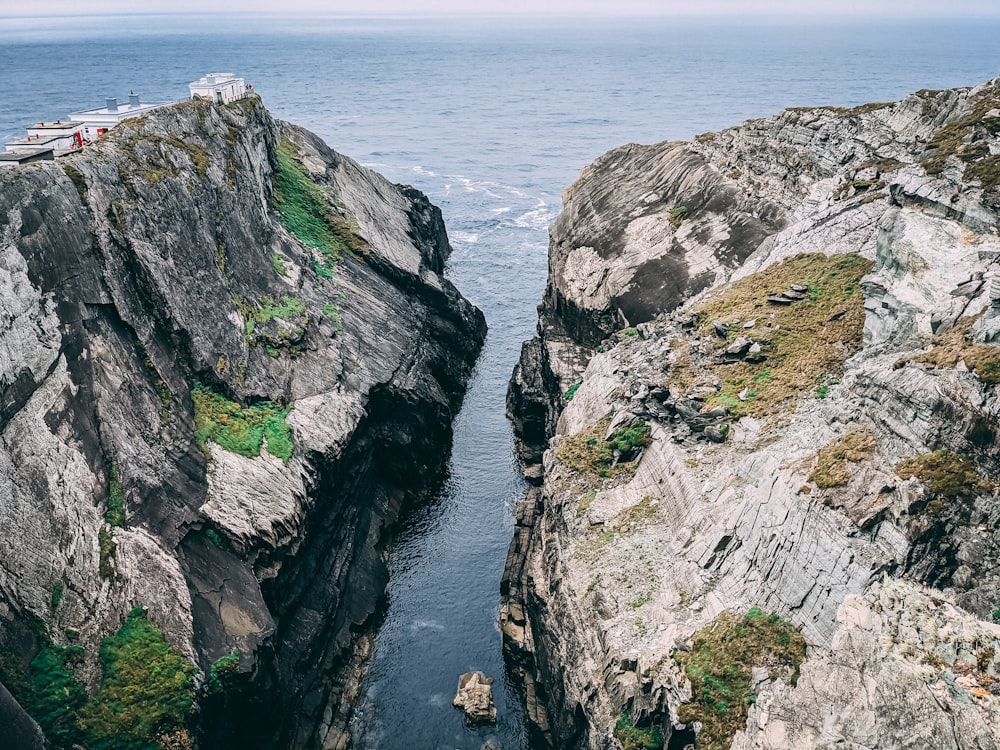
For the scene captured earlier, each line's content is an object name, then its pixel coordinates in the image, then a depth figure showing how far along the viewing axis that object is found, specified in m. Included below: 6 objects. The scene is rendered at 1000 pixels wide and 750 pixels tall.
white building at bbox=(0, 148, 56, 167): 42.91
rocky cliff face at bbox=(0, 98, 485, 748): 34.03
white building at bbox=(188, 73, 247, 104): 66.12
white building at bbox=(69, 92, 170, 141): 53.47
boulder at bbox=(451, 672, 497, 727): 41.91
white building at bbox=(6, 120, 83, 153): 46.34
